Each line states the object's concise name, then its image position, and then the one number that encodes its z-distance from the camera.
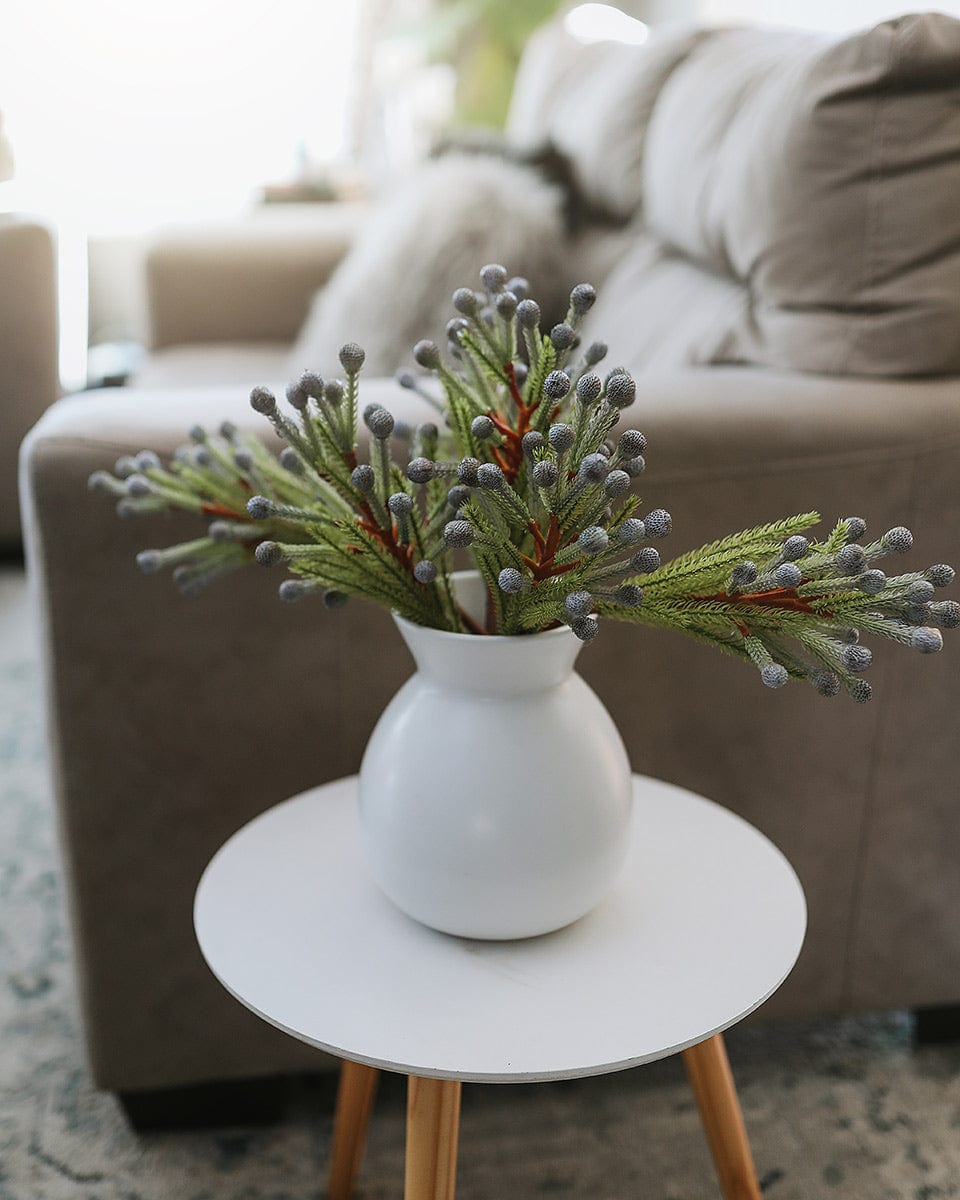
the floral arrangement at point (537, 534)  0.58
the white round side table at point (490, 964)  0.63
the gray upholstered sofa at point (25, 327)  2.41
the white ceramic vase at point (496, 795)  0.67
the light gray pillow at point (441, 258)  1.63
